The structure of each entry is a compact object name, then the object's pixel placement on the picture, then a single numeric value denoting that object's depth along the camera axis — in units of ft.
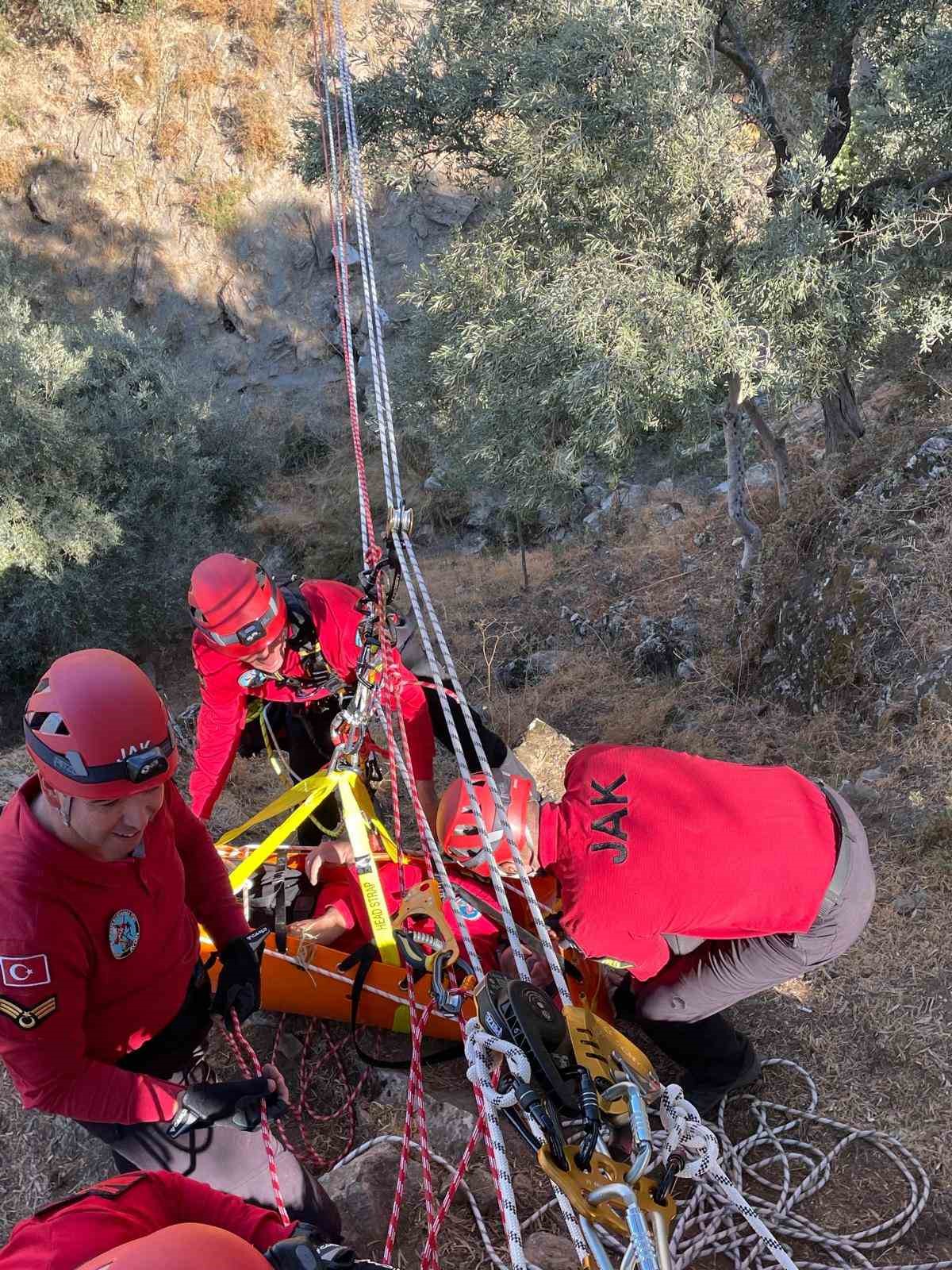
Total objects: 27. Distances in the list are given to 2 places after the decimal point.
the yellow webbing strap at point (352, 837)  10.30
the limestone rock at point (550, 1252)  7.80
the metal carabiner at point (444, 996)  8.10
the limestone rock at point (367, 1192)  8.28
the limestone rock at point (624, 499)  39.83
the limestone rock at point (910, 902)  12.69
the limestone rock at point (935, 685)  15.48
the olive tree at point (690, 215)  18.16
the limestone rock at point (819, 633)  17.90
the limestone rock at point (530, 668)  27.76
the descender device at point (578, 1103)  5.58
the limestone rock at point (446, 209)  56.85
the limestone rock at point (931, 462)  18.06
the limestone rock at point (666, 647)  24.18
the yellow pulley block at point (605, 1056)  6.63
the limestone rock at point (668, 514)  37.31
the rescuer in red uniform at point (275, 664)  10.39
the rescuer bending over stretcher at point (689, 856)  7.73
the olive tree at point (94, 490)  29.81
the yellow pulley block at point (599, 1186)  5.52
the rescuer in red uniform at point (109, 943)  5.82
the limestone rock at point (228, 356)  55.16
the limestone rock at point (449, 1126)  9.25
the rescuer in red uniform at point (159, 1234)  3.48
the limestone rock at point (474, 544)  45.27
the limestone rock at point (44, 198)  52.75
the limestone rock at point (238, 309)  55.57
